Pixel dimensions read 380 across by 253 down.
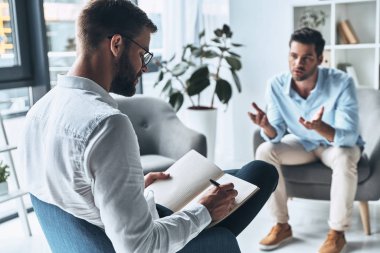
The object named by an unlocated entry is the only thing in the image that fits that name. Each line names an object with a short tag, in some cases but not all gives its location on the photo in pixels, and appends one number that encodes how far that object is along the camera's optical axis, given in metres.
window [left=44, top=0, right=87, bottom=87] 3.38
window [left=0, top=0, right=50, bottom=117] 3.12
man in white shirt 0.99
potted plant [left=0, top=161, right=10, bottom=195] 2.74
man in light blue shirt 2.45
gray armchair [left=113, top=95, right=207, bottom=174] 2.83
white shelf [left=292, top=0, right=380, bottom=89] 3.49
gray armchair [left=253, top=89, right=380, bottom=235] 2.52
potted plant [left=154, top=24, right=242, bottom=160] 3.69
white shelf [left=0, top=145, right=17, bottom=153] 2.71
